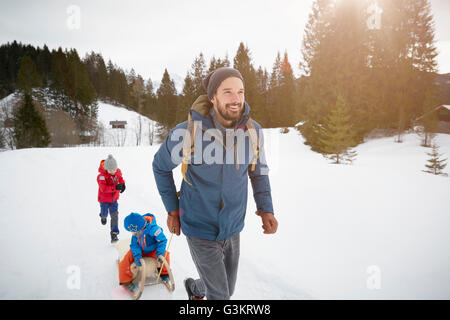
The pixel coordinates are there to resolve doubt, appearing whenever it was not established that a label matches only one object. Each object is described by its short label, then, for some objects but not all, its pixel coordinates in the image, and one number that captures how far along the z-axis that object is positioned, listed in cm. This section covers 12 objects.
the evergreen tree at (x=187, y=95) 2207
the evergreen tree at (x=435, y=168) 827
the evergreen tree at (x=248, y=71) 2265
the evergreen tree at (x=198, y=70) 2234
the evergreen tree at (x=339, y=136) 1170
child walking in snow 406
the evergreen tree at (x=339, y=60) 1465
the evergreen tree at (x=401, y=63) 1548
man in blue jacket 167
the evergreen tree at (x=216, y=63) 2185
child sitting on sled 286
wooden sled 277
